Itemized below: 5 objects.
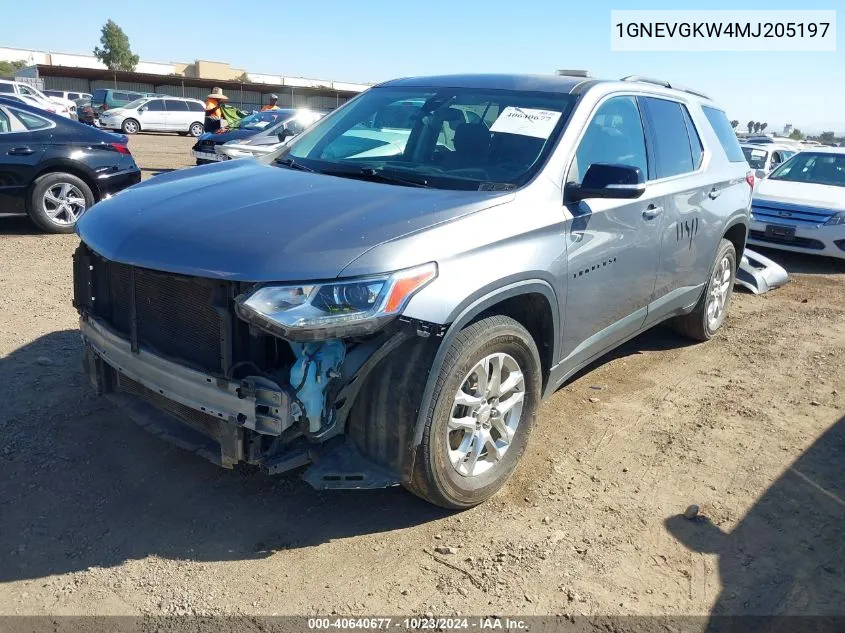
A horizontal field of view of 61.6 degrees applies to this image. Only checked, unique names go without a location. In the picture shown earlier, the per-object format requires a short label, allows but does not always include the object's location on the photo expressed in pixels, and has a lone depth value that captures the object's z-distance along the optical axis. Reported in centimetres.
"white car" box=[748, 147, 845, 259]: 929
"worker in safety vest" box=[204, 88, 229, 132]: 1608
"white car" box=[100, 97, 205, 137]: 2798
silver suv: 266
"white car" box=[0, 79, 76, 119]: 2556
